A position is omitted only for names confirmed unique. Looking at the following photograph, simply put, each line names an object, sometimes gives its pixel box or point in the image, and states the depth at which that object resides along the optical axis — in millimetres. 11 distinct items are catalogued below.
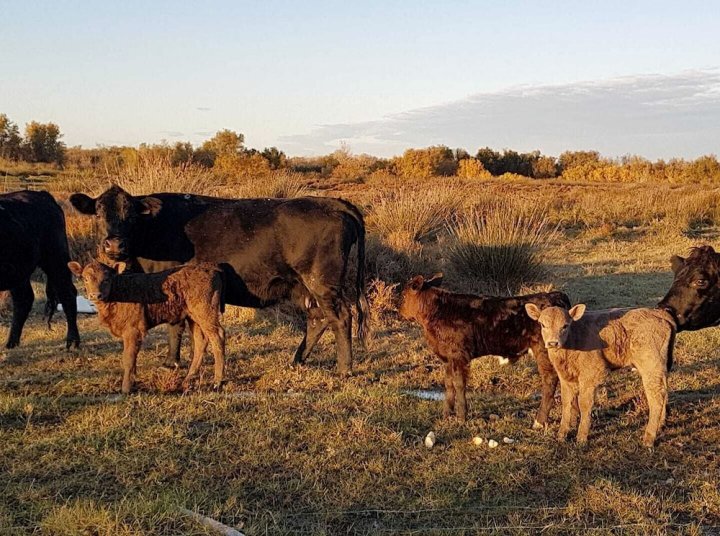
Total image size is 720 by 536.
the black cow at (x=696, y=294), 6301
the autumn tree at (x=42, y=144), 40719
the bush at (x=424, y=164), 49188
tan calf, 5512
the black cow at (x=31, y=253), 7809
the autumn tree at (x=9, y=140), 39812
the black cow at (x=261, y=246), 7672
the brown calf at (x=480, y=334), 6066
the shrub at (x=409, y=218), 14178
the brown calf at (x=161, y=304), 6910
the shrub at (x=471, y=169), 48938
